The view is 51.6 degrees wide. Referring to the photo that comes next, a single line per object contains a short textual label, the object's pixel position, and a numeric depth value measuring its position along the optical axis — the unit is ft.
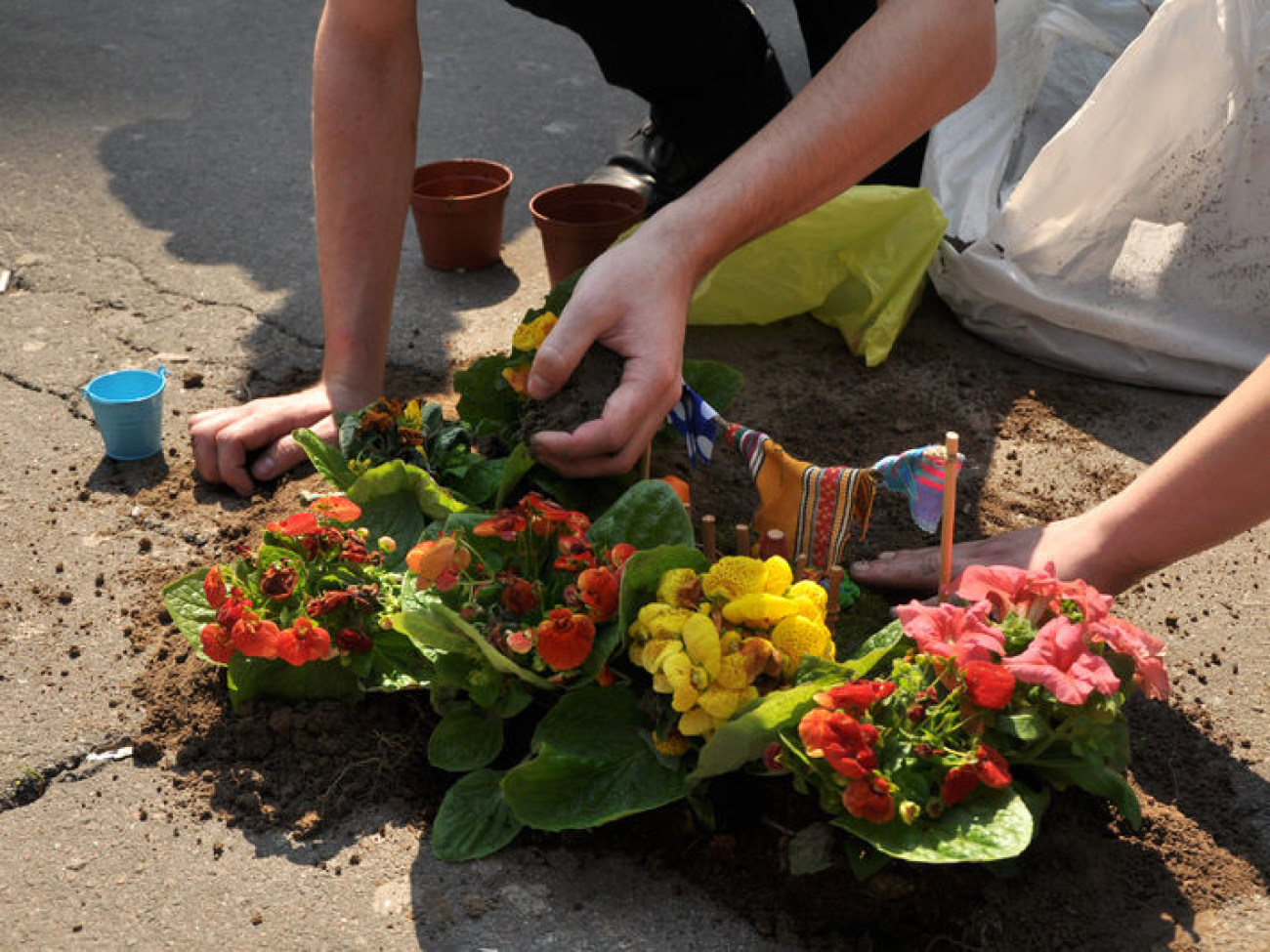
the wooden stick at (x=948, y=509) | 5.56
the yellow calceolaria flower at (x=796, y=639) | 5.37
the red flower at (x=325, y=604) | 5.76
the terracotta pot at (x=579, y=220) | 9.67
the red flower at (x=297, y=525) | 6.00
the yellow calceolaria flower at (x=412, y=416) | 6.94
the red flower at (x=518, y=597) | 5.56
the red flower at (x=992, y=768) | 4.76
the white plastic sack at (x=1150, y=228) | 8.55
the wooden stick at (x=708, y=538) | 6.12
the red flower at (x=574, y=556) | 5.62
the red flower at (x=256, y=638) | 5.64
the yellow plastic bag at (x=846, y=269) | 9.42
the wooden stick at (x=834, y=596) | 5.89
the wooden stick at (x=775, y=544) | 6.22
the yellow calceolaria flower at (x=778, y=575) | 5.49
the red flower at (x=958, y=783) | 4.82
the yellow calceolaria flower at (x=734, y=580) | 5.42
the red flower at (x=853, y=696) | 4.90
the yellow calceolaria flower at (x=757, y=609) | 5.32
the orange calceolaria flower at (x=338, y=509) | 6.15
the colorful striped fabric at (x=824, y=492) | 5.94
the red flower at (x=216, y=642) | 5.80
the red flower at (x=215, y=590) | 5.92
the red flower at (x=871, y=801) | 4.72
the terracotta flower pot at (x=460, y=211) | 10.41
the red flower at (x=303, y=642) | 5.64
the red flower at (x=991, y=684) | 4.81
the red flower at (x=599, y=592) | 5.50
